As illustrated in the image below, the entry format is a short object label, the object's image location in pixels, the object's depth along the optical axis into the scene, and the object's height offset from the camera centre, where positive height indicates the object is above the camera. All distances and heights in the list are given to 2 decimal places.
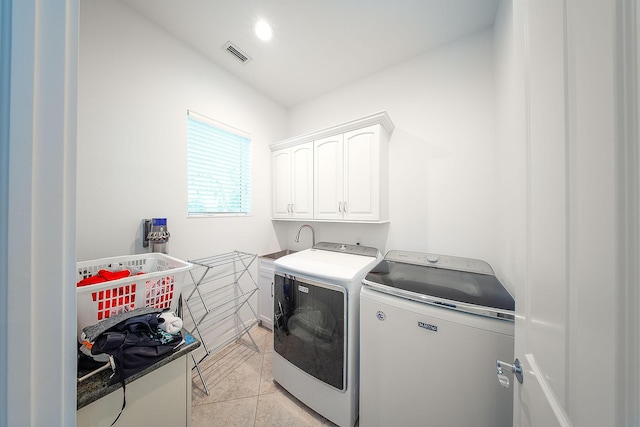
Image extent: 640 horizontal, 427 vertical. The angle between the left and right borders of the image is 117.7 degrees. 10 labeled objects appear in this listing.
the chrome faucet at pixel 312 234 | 2.50 -0.26
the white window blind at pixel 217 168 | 1.86 +0.49
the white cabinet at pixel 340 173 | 1.82 +0.43
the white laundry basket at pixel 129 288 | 0.88 -0.39
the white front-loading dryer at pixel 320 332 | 1.31 -0.88
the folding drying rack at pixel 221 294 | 1.82 -0.83
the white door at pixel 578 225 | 0.30 -0.02
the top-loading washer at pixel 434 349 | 0.94 -0.73
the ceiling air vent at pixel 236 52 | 1.77 +1.54
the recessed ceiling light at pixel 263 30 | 1.57 +1.54
